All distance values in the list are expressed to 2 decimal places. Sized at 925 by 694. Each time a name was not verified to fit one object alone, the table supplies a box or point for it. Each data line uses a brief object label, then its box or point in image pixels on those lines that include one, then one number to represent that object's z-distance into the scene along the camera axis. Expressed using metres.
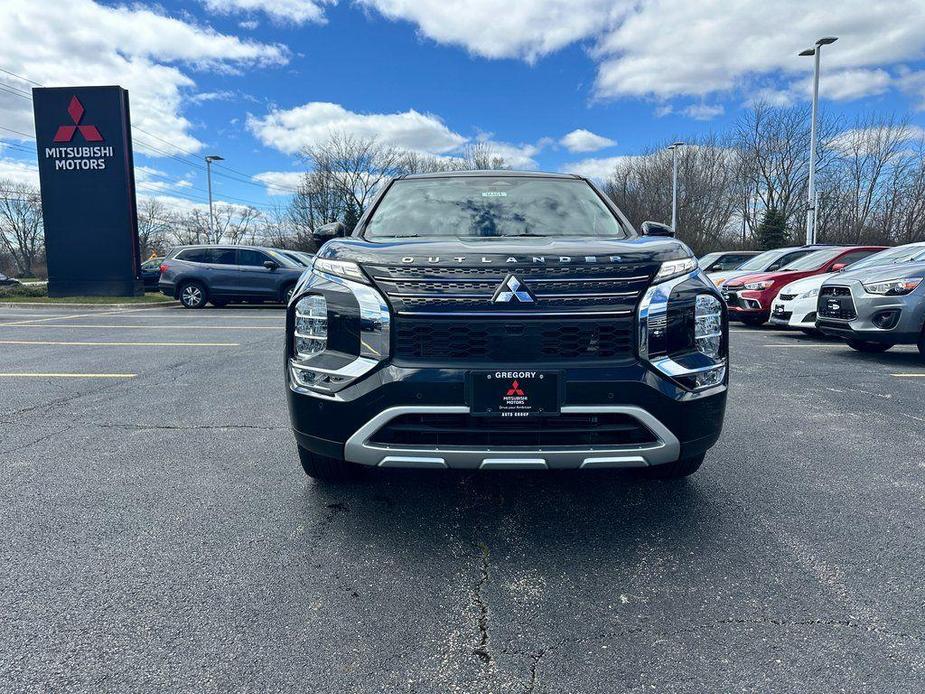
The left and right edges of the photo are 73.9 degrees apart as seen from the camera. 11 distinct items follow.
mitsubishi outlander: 2.41
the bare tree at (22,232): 70.62
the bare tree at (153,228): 65.81
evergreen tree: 36.19
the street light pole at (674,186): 38.59
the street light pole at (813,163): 21.34
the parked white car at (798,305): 9.09
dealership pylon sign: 18.48
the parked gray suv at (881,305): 6.82
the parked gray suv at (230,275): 16.22
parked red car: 10.77
